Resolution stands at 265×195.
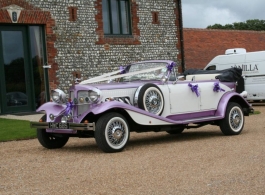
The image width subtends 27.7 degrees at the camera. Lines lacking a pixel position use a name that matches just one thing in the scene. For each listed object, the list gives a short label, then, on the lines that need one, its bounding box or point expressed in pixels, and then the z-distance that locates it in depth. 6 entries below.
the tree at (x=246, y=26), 76.72
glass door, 18.75
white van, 21.83
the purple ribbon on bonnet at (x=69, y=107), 9.87
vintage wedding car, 9.48
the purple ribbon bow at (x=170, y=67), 10.97
